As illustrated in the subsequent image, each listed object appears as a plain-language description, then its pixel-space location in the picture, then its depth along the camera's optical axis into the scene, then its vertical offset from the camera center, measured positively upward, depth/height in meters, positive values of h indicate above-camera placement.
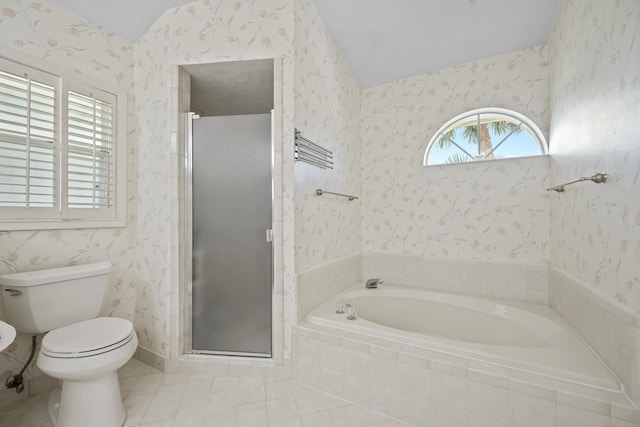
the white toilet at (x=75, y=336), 1.40 -0.63
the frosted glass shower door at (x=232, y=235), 2.07 -0.14
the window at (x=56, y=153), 1.66 +0.37
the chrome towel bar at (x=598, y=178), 1.37 +0.17
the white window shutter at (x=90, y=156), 1.91 +0.39
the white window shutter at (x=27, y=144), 1.64 +0.40
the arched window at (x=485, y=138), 2.41 +0.65
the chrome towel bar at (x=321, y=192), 2.17 +0.16
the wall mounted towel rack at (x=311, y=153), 1.94 +0.43
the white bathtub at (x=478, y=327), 1.34 -0.67
